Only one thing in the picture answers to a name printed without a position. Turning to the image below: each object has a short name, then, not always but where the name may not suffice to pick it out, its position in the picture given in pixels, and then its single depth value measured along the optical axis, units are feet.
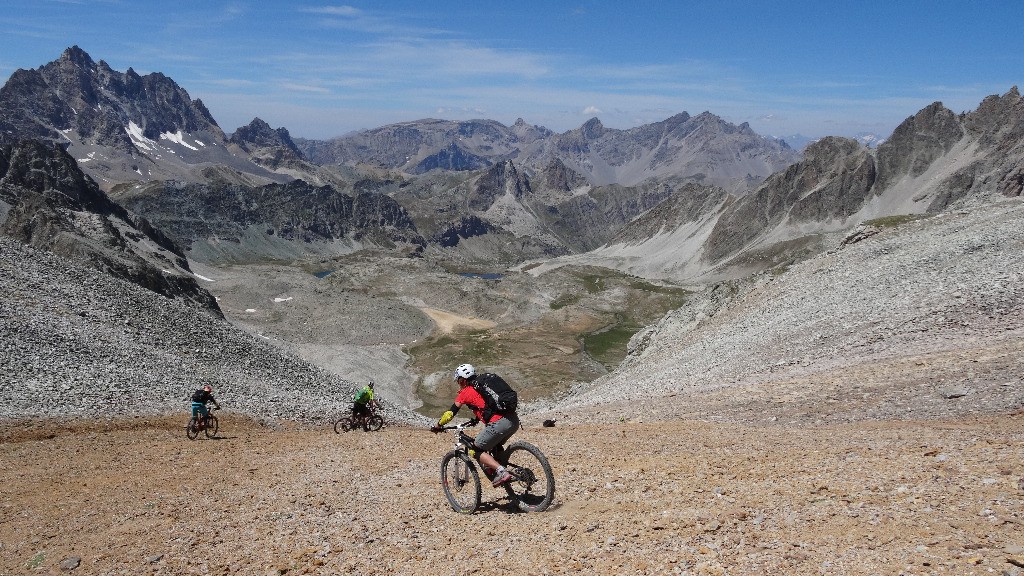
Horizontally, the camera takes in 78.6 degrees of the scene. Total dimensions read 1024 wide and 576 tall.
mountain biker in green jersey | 105.40
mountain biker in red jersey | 46.39
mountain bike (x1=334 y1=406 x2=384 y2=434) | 109.81
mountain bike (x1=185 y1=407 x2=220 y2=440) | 92.32
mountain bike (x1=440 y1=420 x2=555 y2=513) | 46.06
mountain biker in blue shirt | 92.02
